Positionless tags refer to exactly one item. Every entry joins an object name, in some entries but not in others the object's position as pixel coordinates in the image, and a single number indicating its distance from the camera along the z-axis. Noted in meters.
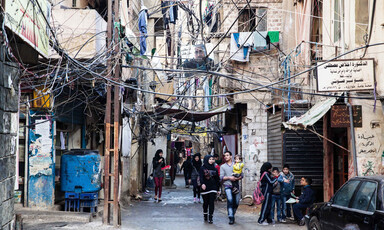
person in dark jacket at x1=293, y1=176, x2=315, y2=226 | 12.38
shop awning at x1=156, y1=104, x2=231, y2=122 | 18.60
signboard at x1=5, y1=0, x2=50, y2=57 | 6.76
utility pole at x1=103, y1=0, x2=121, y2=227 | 11.70
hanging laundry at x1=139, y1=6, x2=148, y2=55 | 16.38
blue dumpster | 13.36
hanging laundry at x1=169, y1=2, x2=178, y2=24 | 20.66
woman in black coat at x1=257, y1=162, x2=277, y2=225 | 12.56
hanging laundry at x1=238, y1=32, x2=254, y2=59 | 19.30
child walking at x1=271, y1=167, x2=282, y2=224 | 13.05
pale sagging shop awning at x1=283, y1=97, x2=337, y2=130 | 11.97
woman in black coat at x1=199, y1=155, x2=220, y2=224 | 12.89
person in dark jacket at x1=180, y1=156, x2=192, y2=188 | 23.46
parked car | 6.54
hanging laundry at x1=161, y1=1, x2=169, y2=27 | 23.12
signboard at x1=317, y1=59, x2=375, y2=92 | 10.86
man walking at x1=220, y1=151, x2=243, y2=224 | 12.72
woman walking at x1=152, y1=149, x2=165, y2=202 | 18.39
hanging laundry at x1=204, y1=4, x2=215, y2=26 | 24.19
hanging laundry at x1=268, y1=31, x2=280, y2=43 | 19.38
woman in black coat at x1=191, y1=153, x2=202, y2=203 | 19.31
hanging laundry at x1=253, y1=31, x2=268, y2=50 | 19.50
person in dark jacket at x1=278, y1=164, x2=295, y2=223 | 13.33
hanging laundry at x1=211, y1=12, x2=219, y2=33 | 23.24
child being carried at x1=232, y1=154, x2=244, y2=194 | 12.93
